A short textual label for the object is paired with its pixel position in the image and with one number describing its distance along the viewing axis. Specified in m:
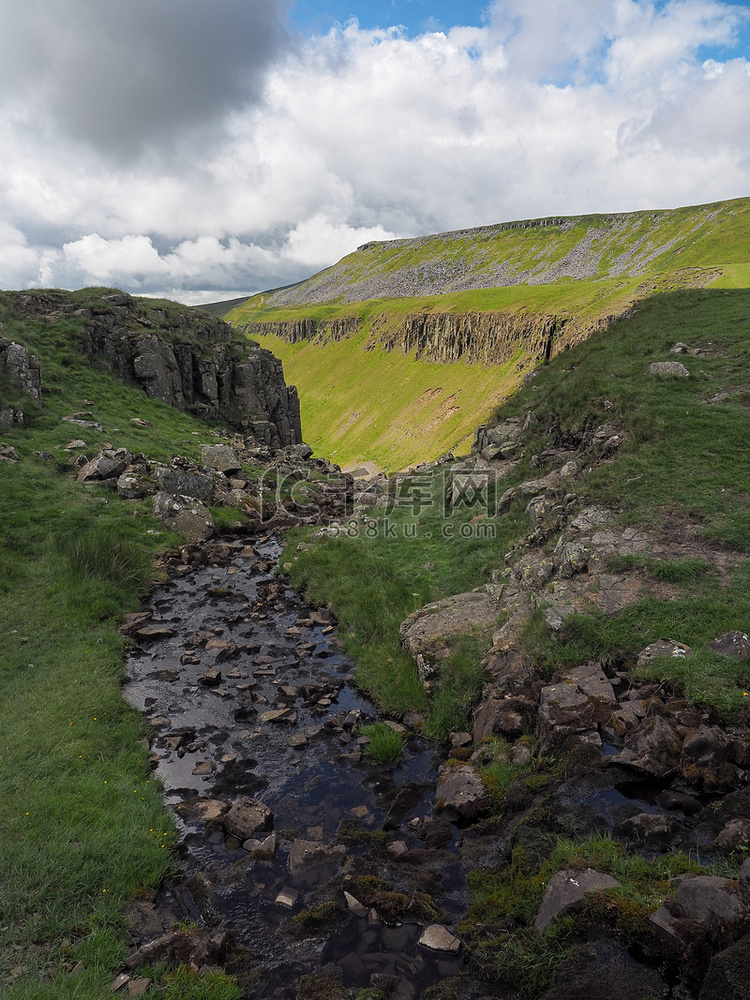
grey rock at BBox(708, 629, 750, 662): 9.33
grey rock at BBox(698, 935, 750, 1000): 4.54
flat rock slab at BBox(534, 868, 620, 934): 5.97
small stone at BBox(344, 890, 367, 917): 7.52
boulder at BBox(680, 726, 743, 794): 7.53
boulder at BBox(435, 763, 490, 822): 9.01
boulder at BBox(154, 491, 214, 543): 24.95
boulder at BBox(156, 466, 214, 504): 27.41
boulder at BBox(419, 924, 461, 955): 6.76
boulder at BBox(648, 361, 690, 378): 23.09
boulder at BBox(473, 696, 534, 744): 10.23
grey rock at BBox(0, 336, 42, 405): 30.09
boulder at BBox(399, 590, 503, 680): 13.82
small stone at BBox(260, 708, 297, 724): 12.75
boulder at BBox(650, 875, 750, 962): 5.02
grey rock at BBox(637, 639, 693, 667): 9.81
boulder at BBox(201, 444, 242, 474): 33.91
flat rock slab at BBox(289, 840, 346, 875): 8.52
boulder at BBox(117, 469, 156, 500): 25.88
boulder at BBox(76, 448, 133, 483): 26.16
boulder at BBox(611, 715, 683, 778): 7.94
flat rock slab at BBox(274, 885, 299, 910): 7.81
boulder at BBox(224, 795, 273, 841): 9.25
